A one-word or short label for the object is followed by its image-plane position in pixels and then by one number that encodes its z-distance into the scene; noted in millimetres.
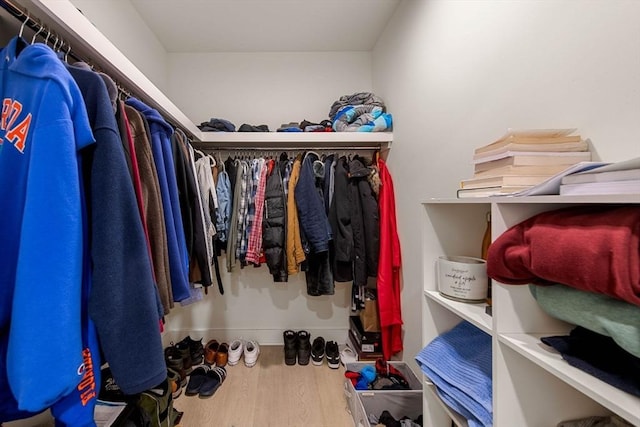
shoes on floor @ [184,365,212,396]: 1714
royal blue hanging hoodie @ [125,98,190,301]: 1021
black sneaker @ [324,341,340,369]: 2004
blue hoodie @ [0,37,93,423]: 527
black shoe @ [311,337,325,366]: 2035
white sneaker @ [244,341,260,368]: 2008
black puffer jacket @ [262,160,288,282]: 1782
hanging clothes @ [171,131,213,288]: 1270
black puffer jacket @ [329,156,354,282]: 1771
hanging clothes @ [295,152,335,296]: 1744
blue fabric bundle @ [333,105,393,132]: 1906
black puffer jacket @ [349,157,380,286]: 1800
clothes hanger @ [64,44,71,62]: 819
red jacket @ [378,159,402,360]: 1767
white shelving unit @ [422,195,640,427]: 575
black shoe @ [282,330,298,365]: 2039
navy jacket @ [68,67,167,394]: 622
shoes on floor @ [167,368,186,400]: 1615
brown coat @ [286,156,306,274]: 1795
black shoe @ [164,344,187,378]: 1844
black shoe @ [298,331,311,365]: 2043
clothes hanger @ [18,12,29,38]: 697
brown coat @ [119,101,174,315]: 913
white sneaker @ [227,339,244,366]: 2023
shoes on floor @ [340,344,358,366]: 2010
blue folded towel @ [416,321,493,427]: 682
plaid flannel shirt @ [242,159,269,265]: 1797
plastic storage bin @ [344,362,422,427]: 1382
